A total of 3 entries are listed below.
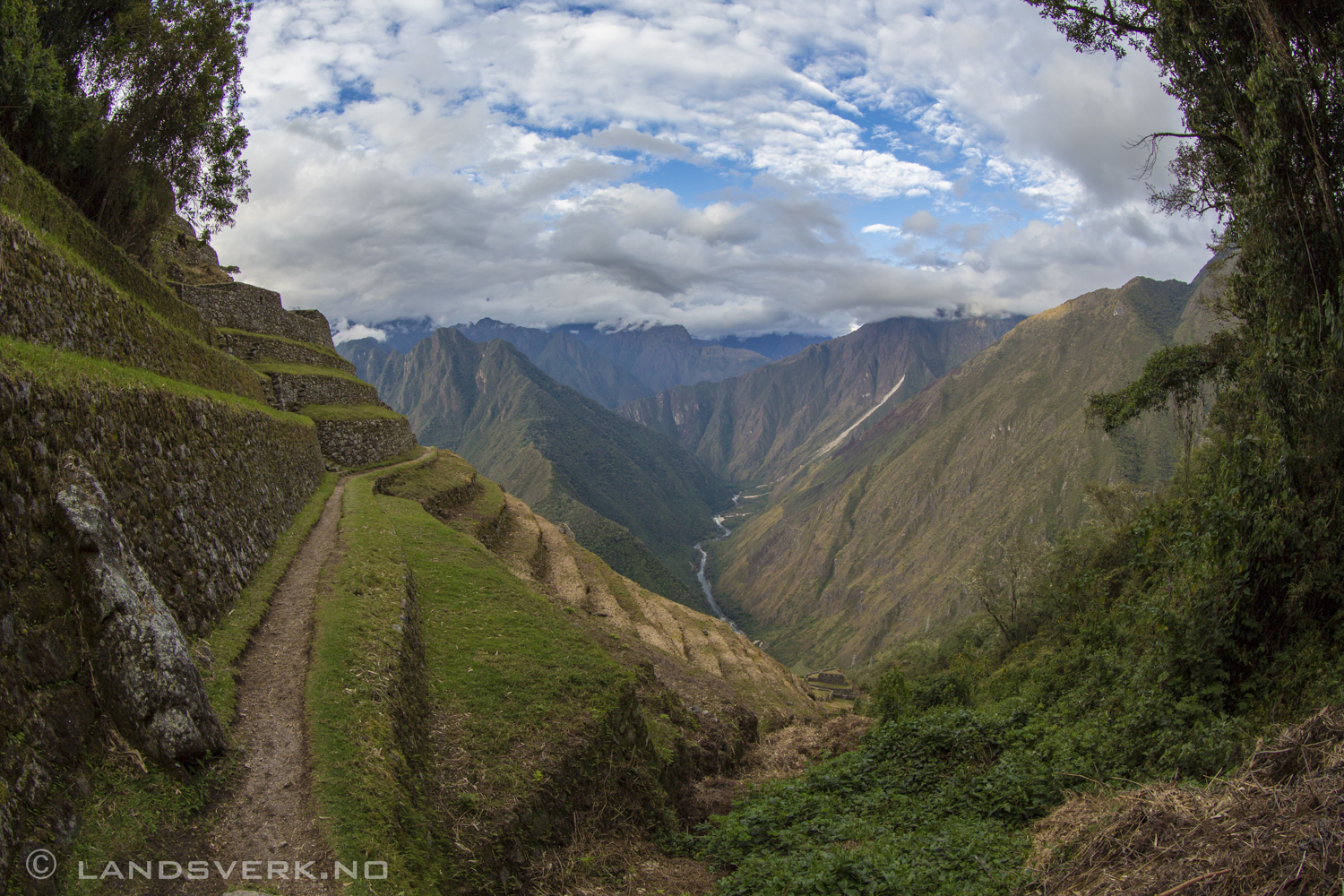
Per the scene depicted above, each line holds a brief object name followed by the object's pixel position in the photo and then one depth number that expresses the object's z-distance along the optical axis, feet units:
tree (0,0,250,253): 69.41
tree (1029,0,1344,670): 31.83
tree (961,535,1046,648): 143.23
